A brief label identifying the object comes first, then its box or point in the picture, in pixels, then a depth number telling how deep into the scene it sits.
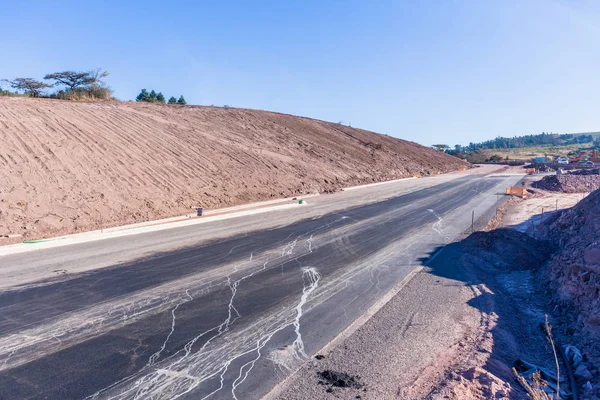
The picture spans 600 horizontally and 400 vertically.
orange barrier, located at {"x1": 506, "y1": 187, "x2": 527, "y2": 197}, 32.03
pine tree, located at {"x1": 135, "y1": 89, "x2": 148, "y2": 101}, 50.84
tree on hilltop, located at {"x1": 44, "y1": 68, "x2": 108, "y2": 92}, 43.06
